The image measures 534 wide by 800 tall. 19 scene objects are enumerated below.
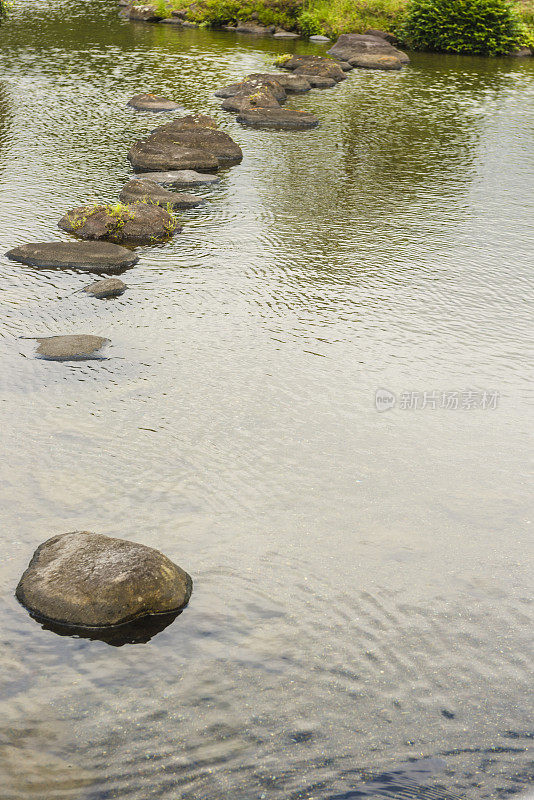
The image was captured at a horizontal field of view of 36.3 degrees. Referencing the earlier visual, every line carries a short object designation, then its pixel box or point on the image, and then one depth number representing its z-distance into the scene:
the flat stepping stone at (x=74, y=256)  12.62
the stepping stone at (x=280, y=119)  21.44
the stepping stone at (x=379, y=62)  29.72
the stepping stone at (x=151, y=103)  22.12
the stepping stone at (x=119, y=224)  13.73
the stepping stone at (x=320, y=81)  26.47
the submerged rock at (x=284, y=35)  37.28
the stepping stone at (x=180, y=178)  16.58
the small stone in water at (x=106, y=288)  11.68
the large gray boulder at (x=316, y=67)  27.00
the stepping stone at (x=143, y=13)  39.78
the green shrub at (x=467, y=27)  32.94
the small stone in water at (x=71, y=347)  9.95
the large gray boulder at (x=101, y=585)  6.10
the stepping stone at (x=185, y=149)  17.44
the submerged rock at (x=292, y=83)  25.53
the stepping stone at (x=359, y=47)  30.84
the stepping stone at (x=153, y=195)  15.10
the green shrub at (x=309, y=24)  37.62
